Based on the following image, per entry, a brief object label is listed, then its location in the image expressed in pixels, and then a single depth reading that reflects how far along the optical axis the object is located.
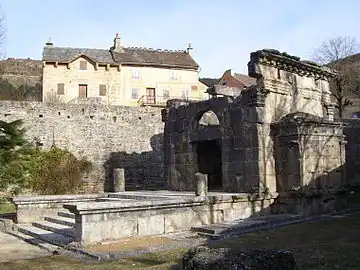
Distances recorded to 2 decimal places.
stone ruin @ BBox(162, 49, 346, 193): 12.30
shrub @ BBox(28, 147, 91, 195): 23.11
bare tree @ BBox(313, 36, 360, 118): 29.94
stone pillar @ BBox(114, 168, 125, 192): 15.62
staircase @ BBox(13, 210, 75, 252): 9.26
